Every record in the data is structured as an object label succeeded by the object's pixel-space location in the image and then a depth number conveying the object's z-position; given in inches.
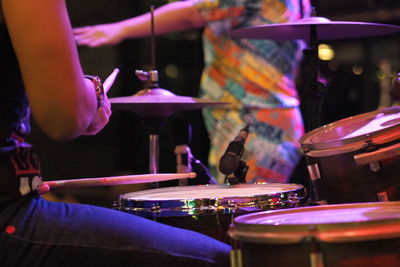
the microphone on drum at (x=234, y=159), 158.5
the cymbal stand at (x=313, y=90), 193.1
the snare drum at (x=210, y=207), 125.6
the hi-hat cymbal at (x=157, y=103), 182.5
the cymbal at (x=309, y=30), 182.2
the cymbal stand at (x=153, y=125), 196.6
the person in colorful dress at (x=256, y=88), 220.8
